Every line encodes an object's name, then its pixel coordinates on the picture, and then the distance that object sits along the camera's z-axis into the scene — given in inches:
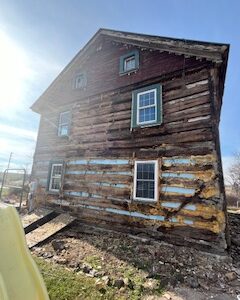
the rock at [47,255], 250.7
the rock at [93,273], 204.2
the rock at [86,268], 213.4
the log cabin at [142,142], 279.3
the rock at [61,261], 231.3
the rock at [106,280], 187.6
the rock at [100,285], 176.2
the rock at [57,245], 269.4
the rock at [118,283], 183.7
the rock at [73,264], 223.8
